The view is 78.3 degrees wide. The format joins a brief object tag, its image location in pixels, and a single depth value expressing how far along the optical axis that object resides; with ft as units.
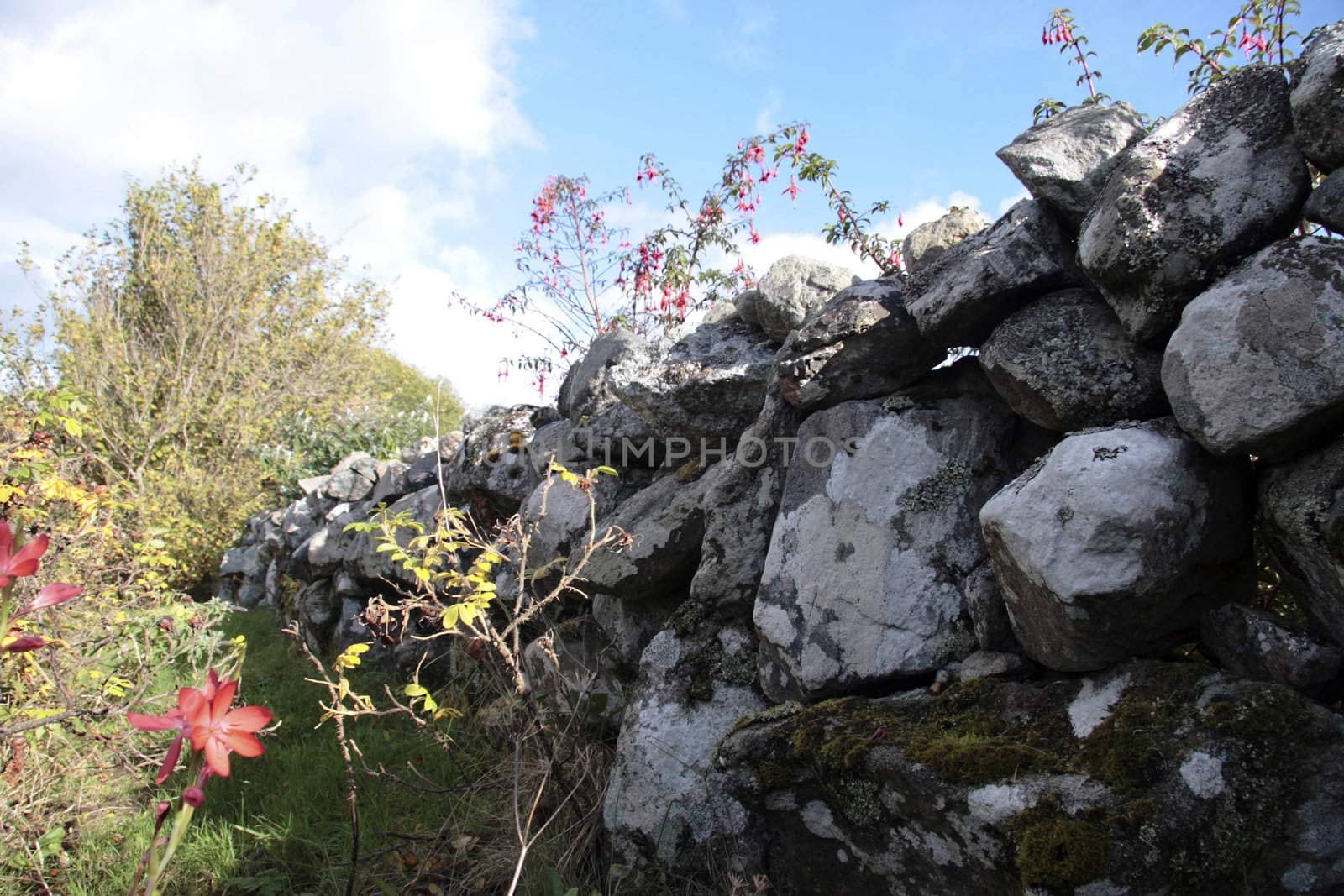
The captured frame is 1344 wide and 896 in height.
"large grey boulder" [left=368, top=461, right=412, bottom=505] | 21.18
